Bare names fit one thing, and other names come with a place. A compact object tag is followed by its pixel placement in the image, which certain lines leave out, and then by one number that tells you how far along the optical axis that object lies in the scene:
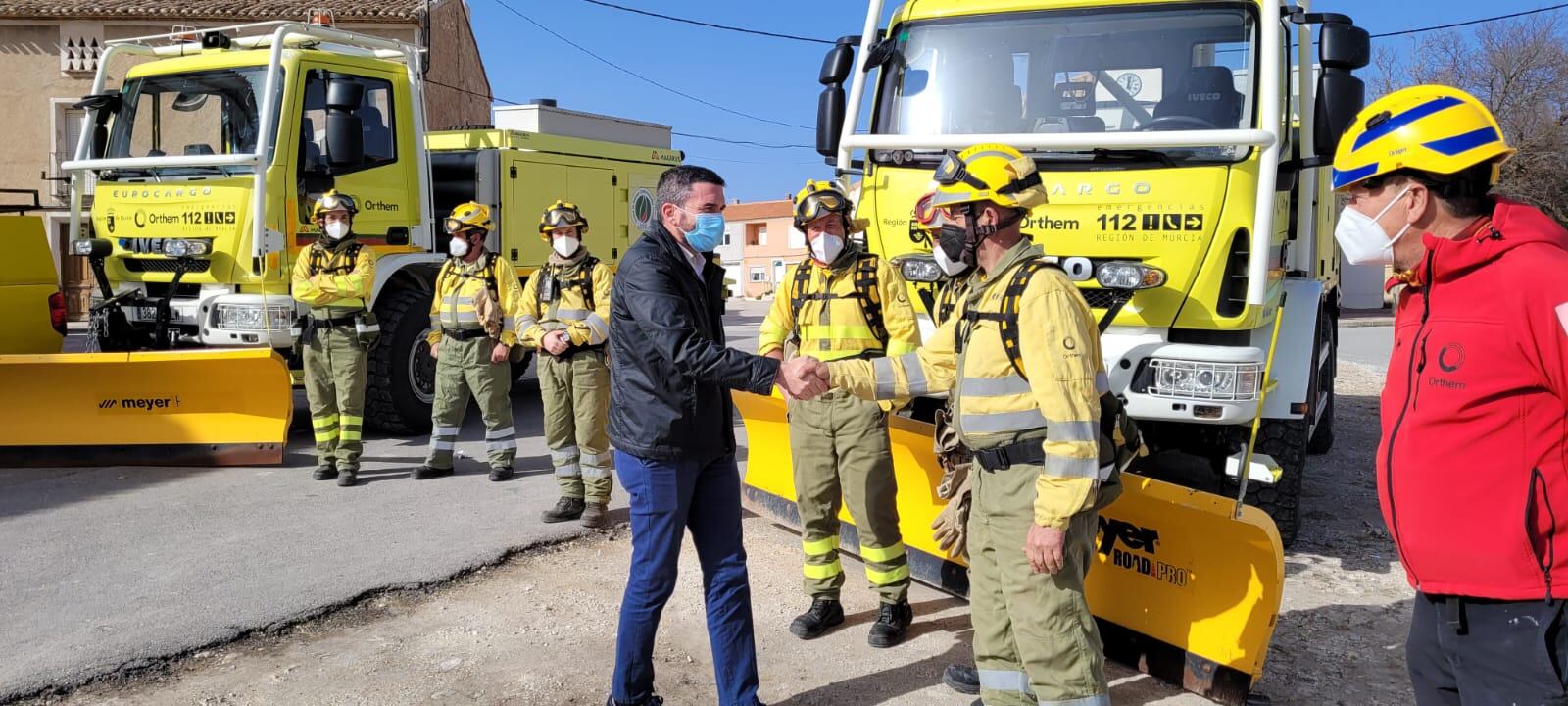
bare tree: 29.30
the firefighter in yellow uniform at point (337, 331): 7.05
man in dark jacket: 3.37
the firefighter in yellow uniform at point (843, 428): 4.30
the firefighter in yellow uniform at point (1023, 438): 2.79
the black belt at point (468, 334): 6.95
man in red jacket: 1.94
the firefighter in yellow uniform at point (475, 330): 6.89
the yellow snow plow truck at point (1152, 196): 4.10
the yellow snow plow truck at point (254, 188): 7.57
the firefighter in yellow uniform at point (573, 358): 6.13
